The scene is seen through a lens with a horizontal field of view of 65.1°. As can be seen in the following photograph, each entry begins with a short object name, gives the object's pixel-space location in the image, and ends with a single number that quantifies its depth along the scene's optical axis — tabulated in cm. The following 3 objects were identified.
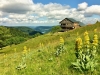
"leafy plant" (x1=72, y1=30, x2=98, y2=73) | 419
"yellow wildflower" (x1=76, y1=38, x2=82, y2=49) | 421
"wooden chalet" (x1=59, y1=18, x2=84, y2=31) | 4985
